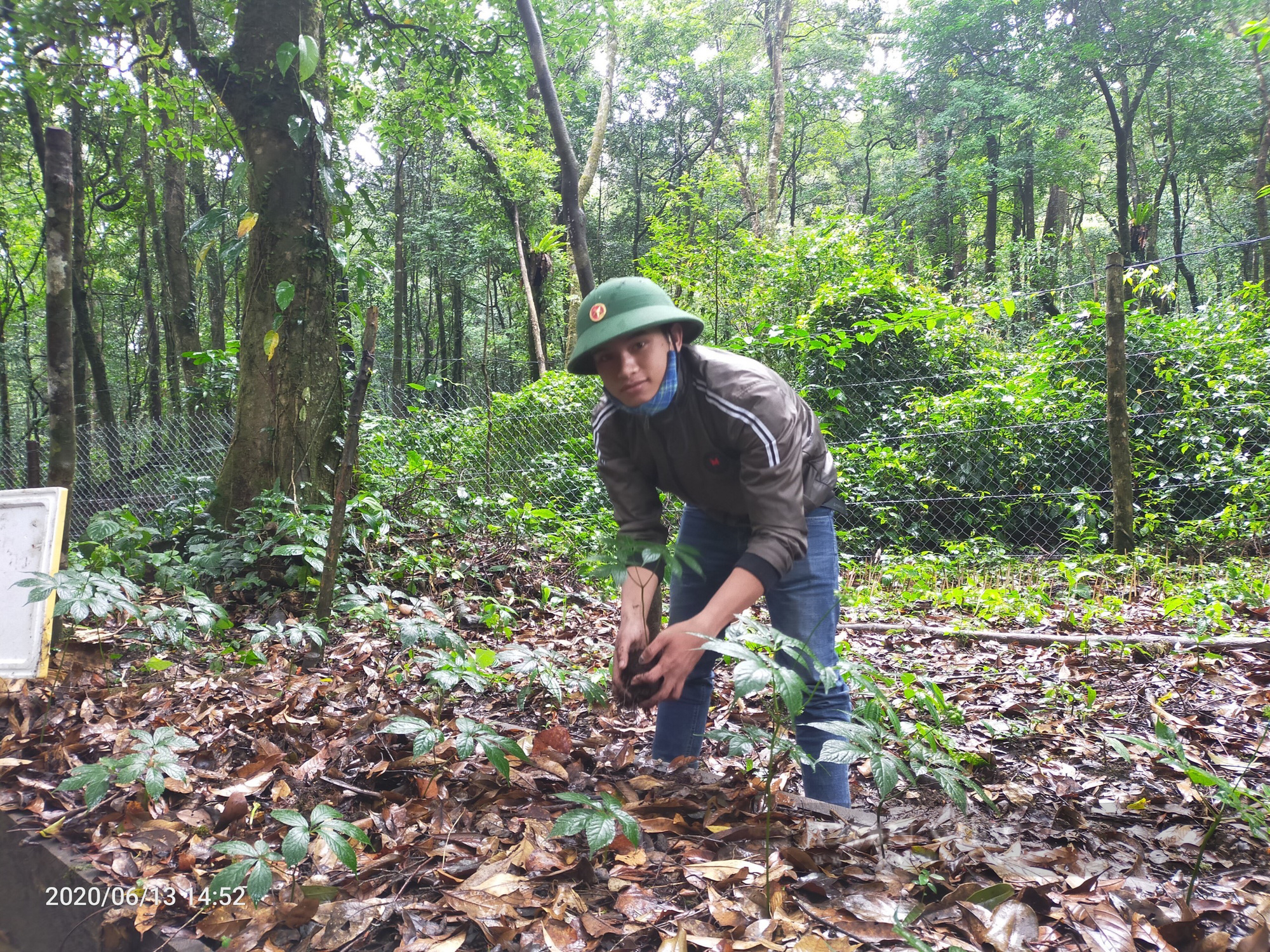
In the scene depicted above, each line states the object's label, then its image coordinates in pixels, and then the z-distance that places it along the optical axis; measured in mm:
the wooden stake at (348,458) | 3002
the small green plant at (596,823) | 1434
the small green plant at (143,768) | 1695
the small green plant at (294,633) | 2779
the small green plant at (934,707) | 2508
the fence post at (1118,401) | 5258
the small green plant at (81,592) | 2401
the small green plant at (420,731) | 1722
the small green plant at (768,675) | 1377
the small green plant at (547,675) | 2188
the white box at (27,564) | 2568
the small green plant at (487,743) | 1717
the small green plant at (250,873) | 1402
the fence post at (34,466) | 4101
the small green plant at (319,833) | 1461
